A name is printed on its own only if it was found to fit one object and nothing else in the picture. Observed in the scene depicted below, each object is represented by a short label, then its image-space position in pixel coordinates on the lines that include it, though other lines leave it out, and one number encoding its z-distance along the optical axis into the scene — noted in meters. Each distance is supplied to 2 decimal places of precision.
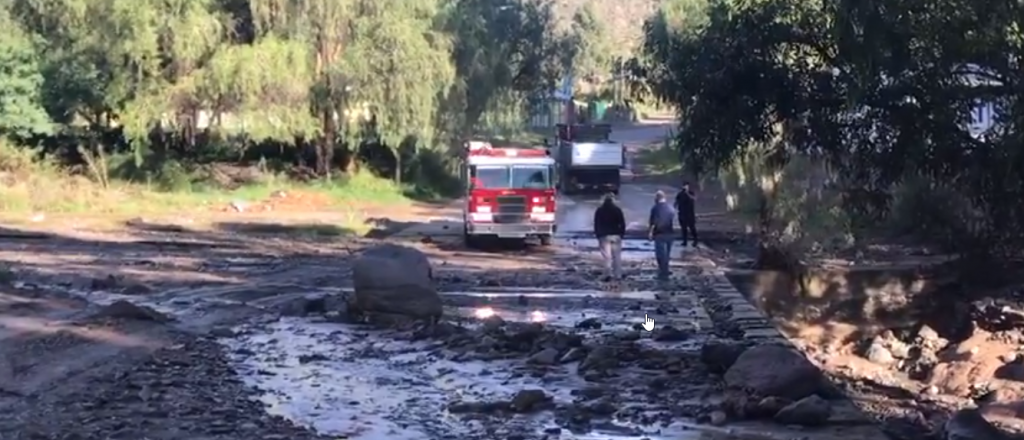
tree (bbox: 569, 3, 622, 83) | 110.06
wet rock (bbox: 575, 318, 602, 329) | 22.56
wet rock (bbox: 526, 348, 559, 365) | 18.58
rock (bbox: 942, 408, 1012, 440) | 15.94
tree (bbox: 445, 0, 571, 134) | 60.50
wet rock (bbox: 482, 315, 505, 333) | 21.50
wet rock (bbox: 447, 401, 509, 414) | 15.12
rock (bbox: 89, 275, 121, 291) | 27.62
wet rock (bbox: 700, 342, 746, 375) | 17.80
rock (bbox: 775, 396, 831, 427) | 14.42
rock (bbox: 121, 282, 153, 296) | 27.14
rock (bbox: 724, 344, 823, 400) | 15.54
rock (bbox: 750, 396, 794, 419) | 14.77
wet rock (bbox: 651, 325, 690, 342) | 21.21
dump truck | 67.25
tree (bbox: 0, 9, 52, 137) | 54.72
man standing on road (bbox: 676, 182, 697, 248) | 38.57
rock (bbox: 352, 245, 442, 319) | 22.34
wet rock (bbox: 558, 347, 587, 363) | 18.84
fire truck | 38.84
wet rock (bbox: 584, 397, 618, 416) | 15.00
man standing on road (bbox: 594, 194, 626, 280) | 29.75
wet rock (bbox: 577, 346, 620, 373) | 18.06
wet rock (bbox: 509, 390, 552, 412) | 15.12
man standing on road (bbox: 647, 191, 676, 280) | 29.58
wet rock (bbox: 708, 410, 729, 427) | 14.55
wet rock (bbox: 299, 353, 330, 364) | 18.62
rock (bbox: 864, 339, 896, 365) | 28.75
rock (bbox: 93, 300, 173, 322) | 21.50
